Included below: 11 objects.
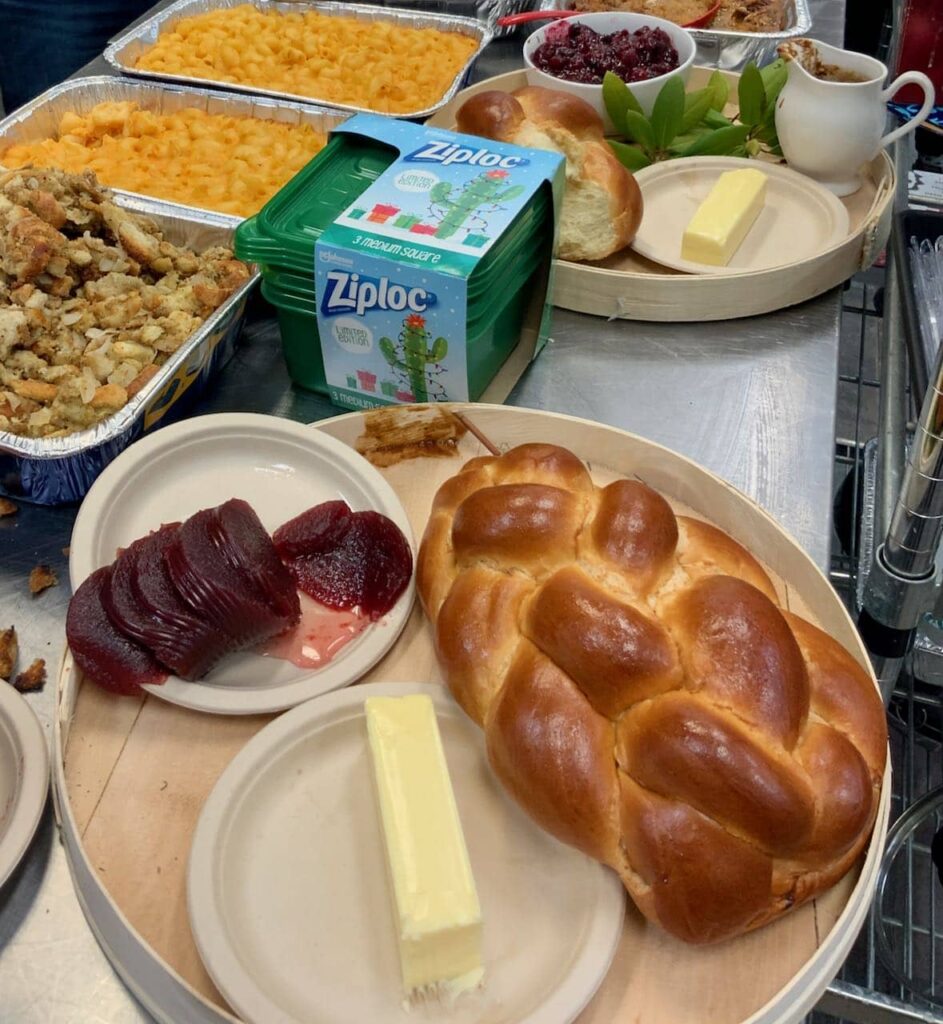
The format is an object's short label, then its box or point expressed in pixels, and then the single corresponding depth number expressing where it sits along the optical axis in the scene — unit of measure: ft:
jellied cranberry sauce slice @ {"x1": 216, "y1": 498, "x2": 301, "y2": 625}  3.18
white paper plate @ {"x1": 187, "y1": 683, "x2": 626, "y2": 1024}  2.52
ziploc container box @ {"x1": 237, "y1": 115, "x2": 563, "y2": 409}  3.84
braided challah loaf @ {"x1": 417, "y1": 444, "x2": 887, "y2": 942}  2.51
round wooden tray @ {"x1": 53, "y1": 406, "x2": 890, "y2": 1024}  2.61
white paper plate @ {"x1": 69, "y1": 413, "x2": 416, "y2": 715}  3.34
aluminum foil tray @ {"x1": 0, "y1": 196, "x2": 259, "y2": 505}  3.79
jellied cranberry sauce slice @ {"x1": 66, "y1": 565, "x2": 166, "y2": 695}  3.12
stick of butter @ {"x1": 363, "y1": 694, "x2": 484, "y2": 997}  2.48
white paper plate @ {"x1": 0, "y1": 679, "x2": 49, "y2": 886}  2.81
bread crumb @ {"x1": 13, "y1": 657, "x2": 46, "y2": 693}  3.48
